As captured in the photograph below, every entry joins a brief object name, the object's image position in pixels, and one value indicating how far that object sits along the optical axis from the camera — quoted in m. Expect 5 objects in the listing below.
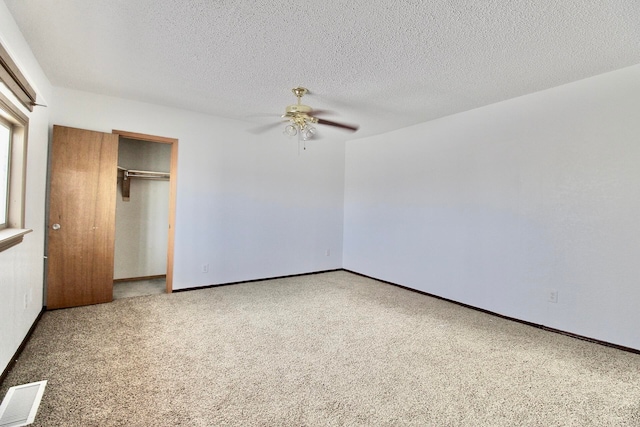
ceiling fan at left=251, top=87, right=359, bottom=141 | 3.07
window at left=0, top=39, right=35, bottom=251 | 2.09
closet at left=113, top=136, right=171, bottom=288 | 4.62
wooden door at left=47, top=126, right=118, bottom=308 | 3.36
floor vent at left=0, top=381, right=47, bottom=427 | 1.67
